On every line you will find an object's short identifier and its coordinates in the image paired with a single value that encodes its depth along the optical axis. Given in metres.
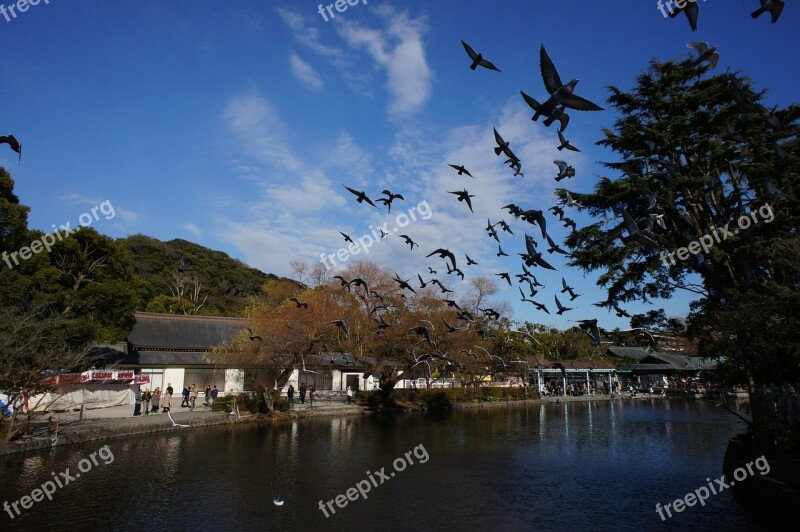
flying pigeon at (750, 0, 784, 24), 4.82
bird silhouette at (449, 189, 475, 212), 9.99
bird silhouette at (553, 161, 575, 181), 8.53
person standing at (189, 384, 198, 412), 28.29
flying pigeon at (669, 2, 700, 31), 4.71
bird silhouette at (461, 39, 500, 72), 5.86
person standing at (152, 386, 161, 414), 26.08
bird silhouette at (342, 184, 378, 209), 10.66
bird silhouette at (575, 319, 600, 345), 9.44
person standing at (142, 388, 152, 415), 25.02
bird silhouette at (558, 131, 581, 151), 6.95
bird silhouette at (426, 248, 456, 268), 11.20
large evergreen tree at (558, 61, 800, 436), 14.18
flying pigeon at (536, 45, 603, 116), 4.16
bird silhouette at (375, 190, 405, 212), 11.08
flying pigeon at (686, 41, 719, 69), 6.16
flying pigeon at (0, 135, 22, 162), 6.18
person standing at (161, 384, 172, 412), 24.81
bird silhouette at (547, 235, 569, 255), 8.69
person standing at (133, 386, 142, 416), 24.08
